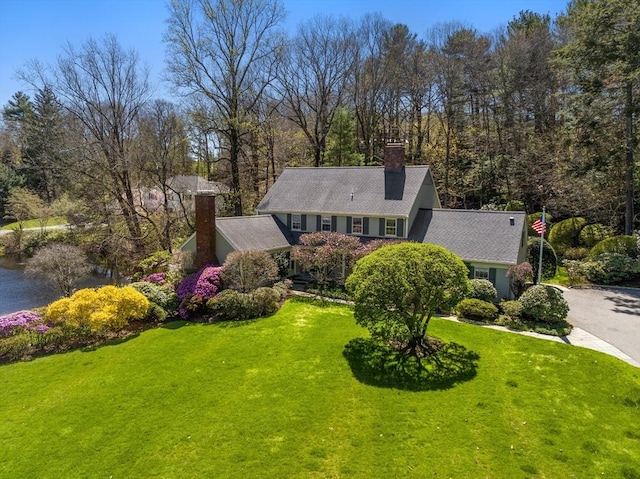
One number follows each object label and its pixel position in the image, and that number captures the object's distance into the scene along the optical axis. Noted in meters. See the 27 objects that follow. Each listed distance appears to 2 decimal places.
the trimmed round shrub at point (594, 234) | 25.80
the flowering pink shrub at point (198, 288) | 17.50
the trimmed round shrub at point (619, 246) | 22.02
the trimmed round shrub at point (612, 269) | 20.83
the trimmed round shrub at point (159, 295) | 17.62
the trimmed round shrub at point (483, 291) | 17.45
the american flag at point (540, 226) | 18.63
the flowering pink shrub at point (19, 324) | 14.49
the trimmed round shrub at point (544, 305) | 15.48
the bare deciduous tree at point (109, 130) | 26.78
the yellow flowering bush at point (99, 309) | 14.67
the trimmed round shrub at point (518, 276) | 17.22
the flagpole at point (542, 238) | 18.56
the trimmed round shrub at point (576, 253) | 24.94
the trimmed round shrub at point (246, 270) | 18.23
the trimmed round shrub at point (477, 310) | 16.31
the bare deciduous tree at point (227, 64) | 26.81
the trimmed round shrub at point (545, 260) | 21.75
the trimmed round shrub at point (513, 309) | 16.20
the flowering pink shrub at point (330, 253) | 19.59
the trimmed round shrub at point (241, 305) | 17.25
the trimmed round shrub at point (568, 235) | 26.78
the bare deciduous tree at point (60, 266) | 18.33
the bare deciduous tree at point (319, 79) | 35.38
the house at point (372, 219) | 19.30
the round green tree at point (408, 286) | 12.07
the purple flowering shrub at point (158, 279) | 19.65
